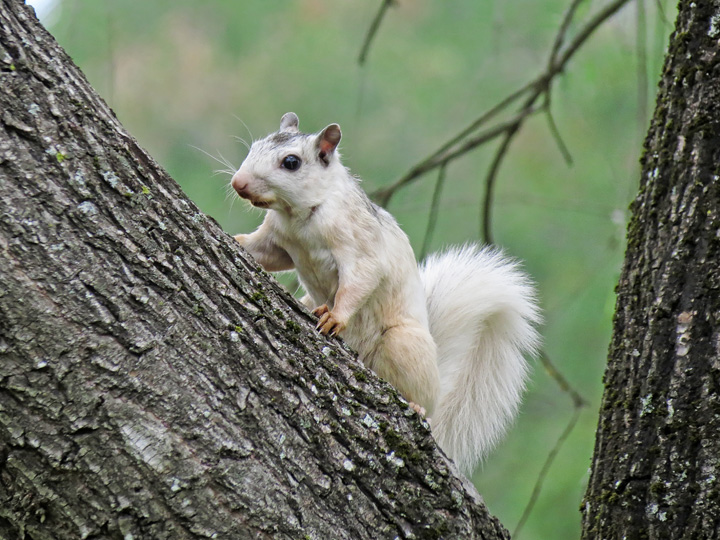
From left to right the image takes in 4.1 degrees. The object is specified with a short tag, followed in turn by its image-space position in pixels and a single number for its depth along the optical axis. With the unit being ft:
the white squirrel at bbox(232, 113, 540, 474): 17.25
